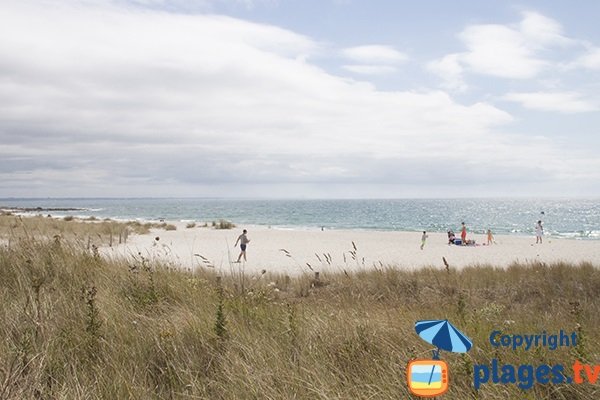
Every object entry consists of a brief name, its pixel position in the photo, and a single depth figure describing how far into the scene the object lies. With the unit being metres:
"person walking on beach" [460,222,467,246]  31.73
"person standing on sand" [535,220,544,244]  35.61
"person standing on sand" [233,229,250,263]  20.09
